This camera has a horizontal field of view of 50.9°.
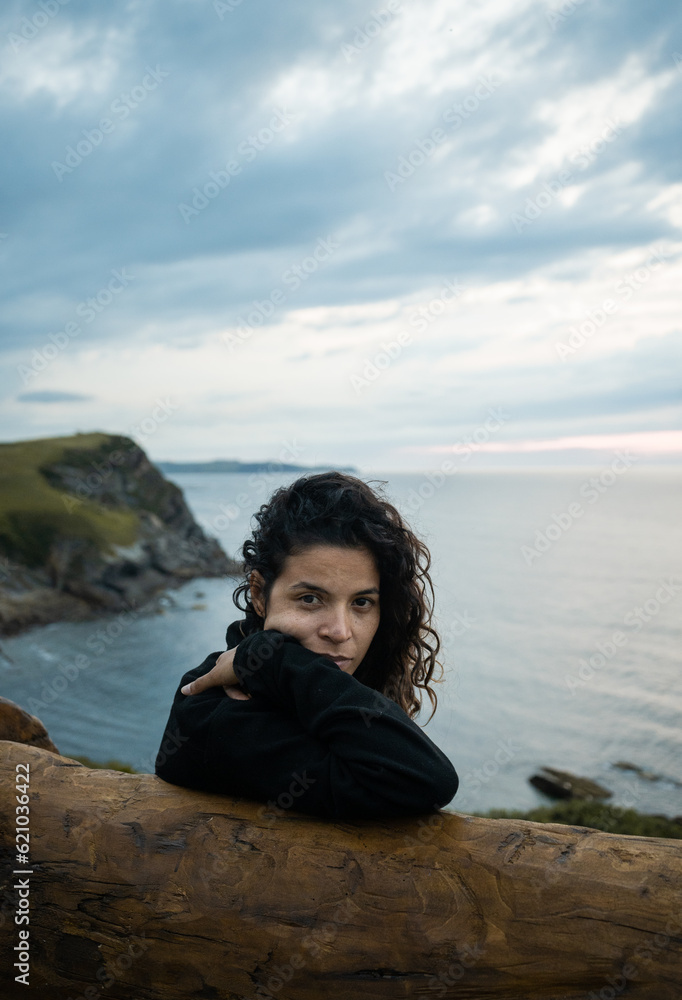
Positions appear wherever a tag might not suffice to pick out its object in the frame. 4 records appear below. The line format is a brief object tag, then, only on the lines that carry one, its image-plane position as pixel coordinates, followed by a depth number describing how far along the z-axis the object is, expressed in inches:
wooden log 84.4
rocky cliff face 1707.7
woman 94.8
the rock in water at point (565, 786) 1031.0
